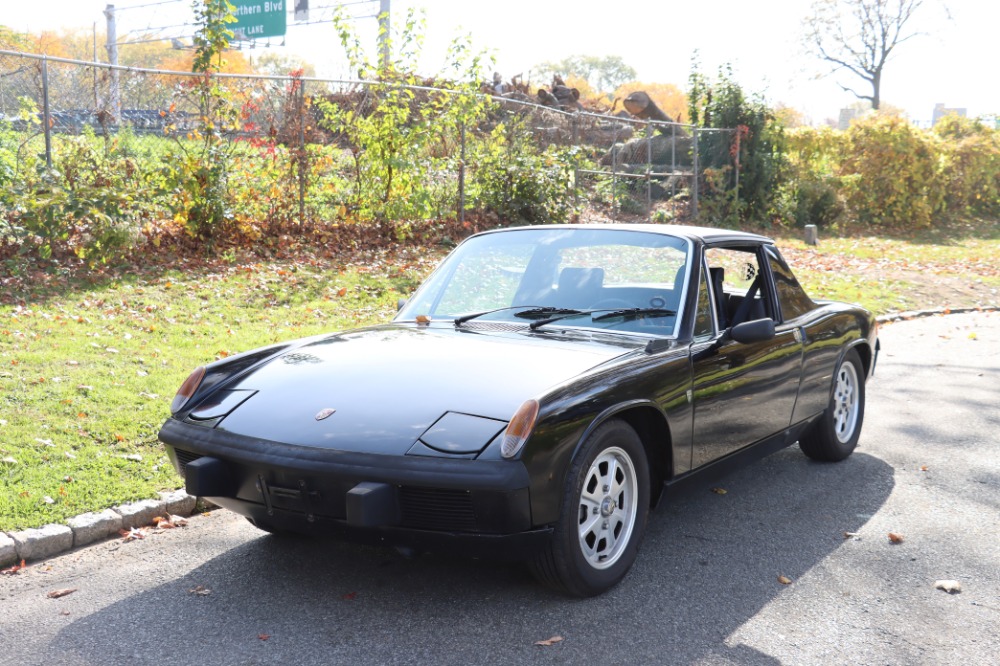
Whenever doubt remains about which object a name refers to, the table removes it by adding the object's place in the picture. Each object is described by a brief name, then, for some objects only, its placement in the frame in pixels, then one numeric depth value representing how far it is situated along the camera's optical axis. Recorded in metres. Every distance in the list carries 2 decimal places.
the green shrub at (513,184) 14.74
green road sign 36.12
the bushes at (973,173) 25.72
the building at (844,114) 110.31
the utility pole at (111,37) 35.84
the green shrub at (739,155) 21.73
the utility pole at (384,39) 13.16
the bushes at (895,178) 23.95
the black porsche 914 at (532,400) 3.42
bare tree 55.47
